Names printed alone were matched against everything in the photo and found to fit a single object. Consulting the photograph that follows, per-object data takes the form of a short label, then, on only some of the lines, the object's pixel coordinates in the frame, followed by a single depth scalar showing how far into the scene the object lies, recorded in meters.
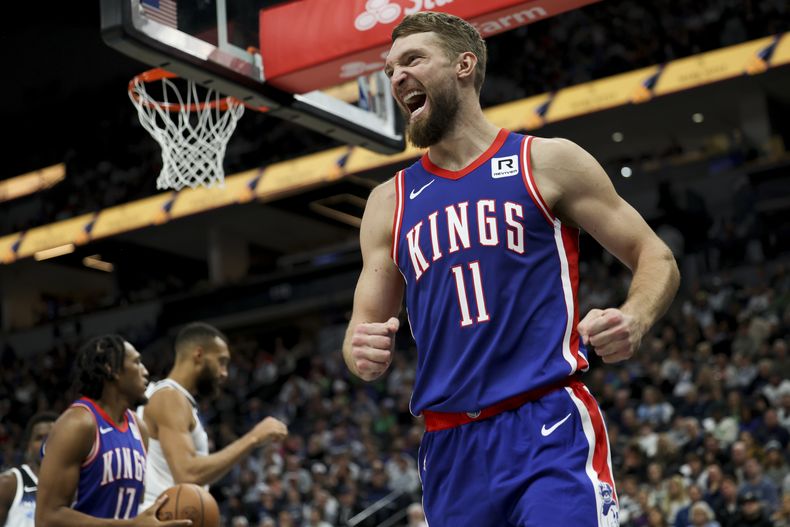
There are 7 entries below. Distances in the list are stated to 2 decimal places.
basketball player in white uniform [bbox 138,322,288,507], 11.29
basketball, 10.06
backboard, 11.33
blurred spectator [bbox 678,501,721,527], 20.64
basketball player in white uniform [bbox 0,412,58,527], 12.88
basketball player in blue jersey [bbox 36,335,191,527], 10.03
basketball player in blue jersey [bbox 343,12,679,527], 5.78
